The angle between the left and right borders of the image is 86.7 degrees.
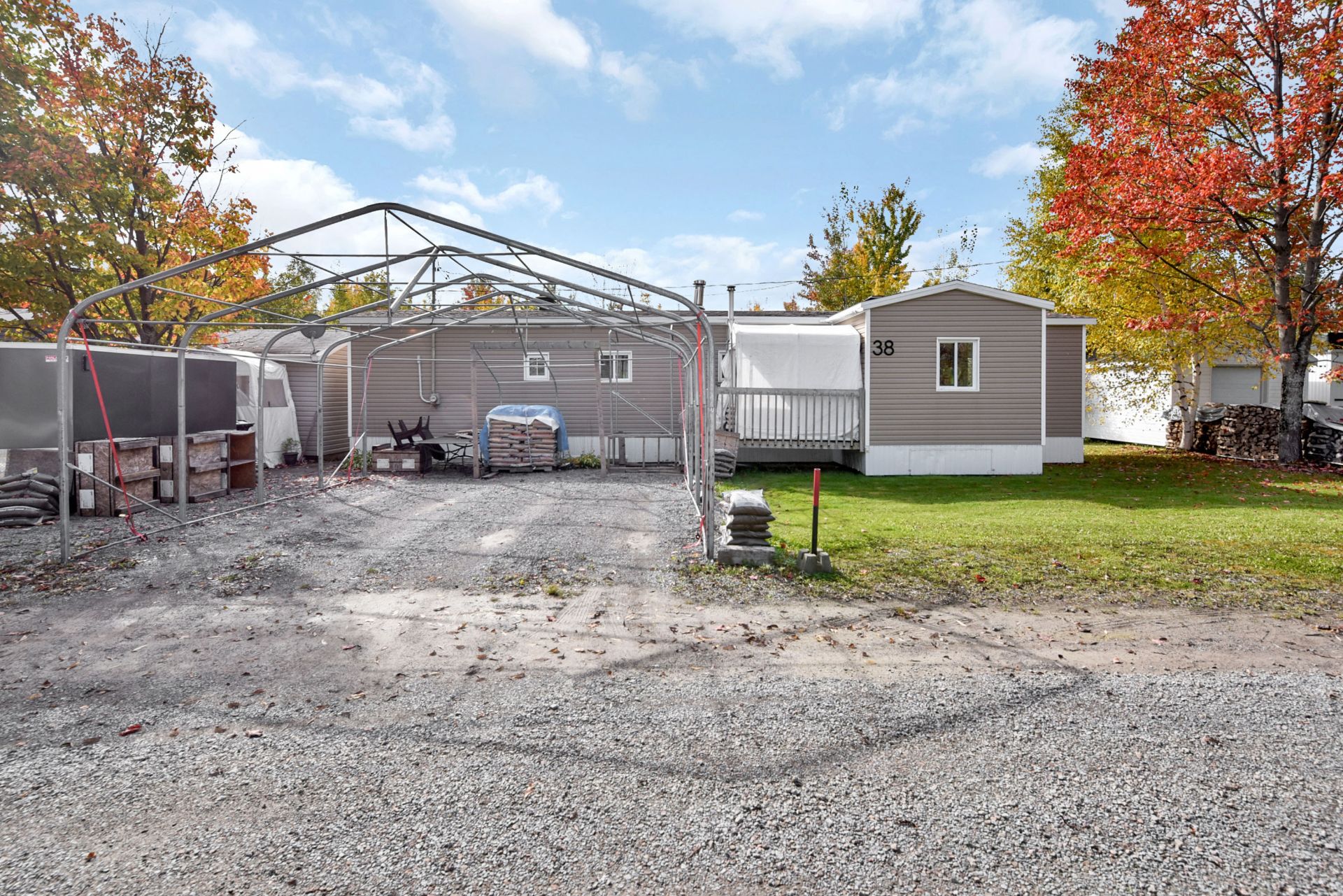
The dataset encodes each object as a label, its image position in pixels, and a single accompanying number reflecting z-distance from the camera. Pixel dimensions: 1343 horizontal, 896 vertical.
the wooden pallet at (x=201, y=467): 10.92
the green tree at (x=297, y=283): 32.72
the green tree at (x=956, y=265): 34.69
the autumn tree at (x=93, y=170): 12.04
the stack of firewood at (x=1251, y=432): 17.44
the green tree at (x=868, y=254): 28.23
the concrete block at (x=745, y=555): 6.98
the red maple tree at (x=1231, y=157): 14.42
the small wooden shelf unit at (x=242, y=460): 12.55
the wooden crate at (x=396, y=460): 15.32
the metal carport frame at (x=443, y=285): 6.81
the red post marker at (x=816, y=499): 6.38
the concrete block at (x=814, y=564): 6.70
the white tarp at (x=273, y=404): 16.16
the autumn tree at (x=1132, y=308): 16.86
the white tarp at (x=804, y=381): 14.22
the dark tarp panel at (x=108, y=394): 9.94
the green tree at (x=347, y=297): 37.95
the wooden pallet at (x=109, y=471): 9.77
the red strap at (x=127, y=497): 8.18
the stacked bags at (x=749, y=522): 7.08
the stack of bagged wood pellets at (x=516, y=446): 15.18
